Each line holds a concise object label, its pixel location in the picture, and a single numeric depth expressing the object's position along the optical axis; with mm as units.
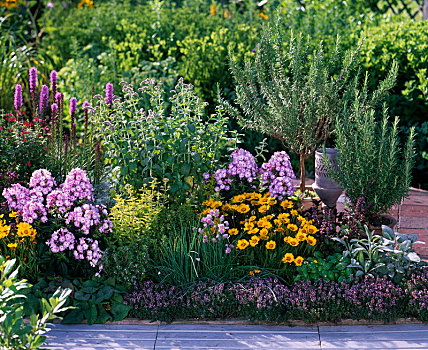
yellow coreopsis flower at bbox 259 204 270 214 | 4203
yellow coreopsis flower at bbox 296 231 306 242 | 3937
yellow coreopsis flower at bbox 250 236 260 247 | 3891
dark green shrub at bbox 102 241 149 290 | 3775
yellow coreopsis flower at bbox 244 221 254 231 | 4031
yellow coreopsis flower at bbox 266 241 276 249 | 3873
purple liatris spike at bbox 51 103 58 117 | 4680
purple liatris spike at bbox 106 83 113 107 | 4852
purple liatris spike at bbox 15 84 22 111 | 4930
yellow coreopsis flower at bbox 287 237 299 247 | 3893
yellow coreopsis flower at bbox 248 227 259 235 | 3959
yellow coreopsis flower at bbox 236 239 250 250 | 3899
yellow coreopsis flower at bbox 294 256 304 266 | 3809
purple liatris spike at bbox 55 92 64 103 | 4612
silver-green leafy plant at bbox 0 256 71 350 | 2480
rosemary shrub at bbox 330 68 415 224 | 4219
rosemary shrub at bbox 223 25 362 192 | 4770
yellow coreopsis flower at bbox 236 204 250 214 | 4191
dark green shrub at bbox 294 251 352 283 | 3770
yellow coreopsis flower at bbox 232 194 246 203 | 4271
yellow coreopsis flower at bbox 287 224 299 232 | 4008
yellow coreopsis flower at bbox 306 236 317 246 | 3898
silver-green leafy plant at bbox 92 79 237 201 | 4340
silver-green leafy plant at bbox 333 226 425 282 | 3771
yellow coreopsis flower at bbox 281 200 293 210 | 4289
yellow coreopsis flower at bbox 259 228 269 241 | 3975
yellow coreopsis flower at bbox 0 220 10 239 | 3770
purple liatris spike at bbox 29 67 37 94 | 4812
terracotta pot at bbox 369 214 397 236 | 4332
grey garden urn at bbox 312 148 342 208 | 4926
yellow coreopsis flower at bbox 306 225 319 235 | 3988
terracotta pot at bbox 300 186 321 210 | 4941
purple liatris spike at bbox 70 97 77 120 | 4629
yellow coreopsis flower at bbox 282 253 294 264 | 3818
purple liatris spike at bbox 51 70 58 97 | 4773
